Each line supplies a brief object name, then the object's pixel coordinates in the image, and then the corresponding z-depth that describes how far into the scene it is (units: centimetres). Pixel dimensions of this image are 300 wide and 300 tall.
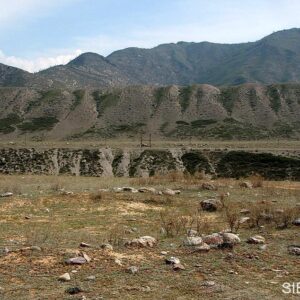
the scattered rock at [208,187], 2823
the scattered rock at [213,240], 1180
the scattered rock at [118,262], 1059
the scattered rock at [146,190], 2667
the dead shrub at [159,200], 2261
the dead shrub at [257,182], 2945
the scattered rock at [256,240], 1230
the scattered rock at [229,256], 1075
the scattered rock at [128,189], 2705
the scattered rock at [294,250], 1122
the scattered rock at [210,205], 2002
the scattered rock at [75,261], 1058
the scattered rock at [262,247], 1164
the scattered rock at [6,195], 2396
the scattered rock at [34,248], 1177
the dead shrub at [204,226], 1457
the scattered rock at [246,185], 2895
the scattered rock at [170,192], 2542
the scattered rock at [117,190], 2670
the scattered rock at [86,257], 1074
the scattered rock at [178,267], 1020
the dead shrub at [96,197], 2275
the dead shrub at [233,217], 1437
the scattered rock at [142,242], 1226
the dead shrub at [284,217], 1505
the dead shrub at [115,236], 1285
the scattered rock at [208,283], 913
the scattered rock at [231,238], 1197
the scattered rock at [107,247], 1190
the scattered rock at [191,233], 1383
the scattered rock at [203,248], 1131
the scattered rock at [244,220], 1584
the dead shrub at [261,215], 1563
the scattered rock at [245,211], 1853
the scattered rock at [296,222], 1502
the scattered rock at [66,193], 2456
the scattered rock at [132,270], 995
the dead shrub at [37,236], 1302
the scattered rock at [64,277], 955
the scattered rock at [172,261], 1056
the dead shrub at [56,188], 2775
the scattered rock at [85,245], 1226
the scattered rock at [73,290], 878
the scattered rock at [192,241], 1202
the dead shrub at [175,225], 1434
